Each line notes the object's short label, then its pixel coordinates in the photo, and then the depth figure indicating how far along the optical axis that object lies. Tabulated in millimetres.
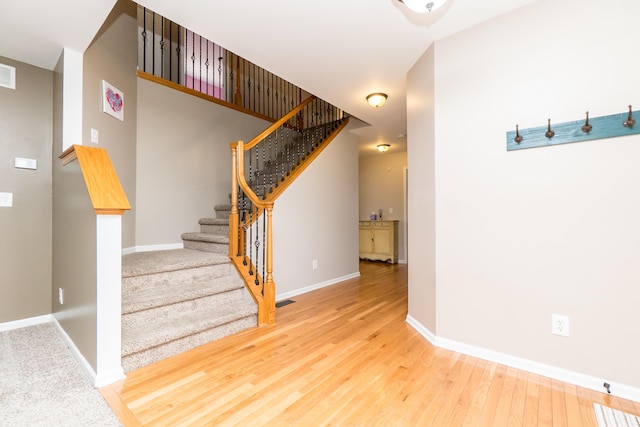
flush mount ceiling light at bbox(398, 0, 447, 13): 1699
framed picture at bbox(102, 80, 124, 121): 2770
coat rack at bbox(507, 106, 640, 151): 1648
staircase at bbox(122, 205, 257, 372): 2023
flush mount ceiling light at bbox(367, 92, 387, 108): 3390
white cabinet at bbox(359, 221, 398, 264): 6297
